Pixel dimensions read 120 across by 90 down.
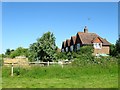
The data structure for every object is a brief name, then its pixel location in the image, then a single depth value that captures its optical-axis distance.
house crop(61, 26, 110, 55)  26.94
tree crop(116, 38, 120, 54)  21.12
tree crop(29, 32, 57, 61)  21.69
